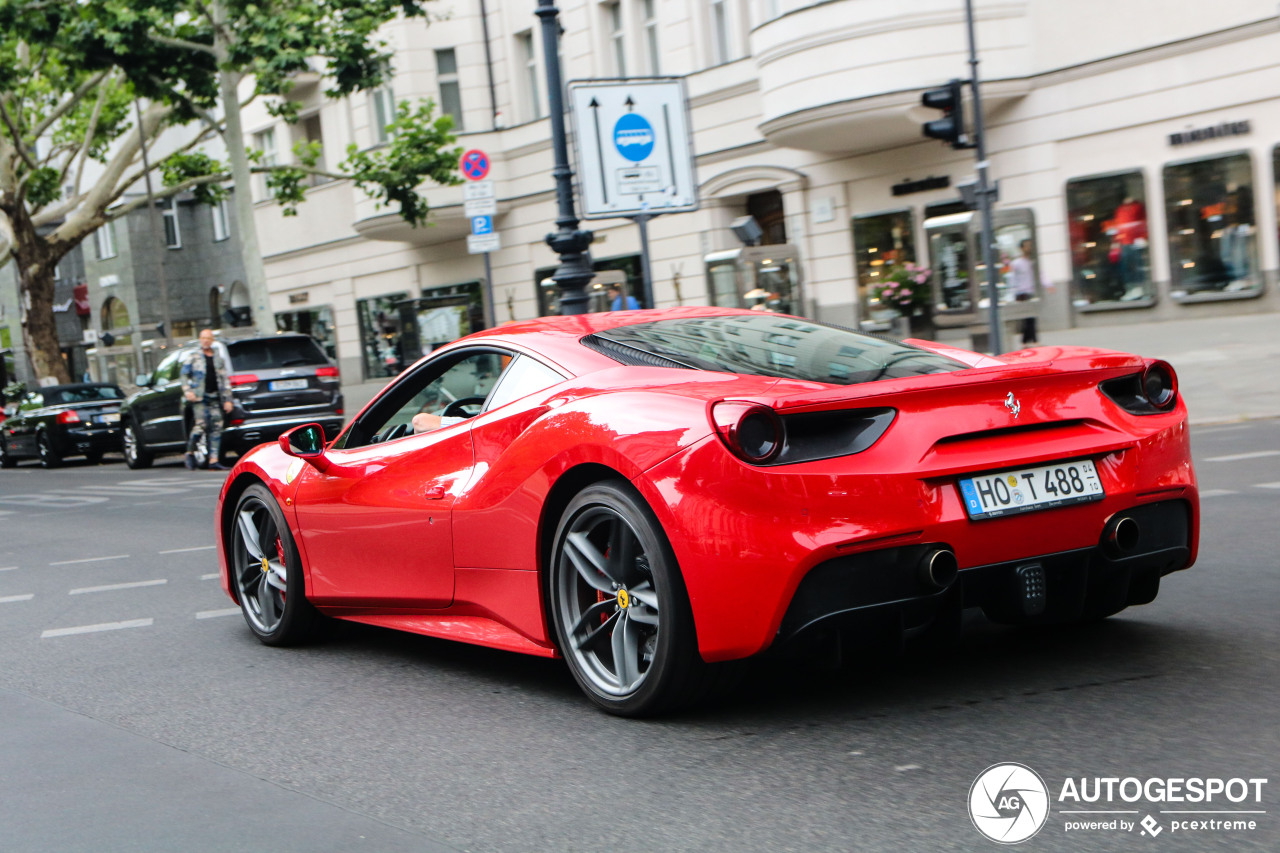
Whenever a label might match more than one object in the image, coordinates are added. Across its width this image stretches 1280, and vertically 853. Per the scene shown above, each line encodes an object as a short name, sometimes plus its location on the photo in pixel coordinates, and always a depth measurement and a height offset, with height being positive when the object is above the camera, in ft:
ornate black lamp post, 44.57 +1.78
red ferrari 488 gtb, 12.85 -1.96
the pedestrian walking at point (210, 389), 60.23 -2.15
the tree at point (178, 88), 80.23 +14.55
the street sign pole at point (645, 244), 37.93 +1.17
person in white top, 67.62 -1.14
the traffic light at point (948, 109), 46.91 +4.69
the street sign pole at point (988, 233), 50.16 +0.79
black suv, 61.21 -2.63
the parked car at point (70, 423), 82.33 -4.01
